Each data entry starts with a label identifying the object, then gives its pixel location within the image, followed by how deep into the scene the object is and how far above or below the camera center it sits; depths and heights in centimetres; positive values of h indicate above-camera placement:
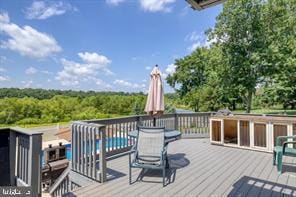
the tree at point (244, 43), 922 +311
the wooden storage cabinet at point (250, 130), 453 -77
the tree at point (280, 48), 932 +295
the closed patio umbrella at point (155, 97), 406 +12
